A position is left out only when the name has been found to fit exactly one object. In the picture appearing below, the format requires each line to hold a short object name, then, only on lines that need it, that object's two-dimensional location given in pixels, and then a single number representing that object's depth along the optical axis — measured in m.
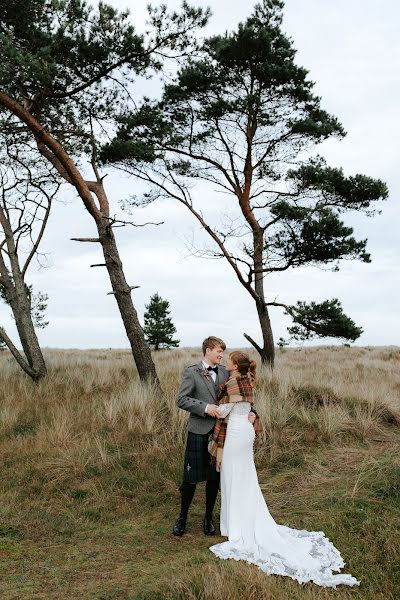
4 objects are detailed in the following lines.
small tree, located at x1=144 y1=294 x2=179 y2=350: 33.44
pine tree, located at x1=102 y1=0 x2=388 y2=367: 15.35
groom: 6.07
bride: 5.20
